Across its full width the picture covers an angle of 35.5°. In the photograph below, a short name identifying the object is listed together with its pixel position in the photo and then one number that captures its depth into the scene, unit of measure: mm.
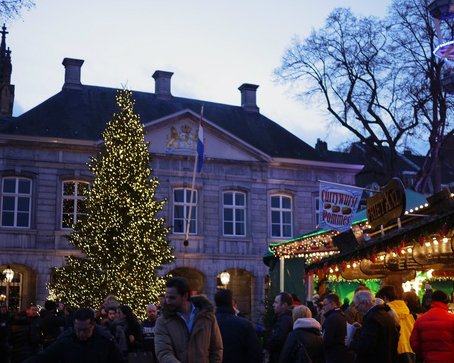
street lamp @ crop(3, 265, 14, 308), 26359
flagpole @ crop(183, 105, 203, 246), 26808
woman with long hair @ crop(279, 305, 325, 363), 6684
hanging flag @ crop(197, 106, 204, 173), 26464
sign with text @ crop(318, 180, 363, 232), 15594
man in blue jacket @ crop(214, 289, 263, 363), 6355
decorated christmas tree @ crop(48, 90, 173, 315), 21141
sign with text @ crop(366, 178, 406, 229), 10992
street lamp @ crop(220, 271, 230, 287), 26156
